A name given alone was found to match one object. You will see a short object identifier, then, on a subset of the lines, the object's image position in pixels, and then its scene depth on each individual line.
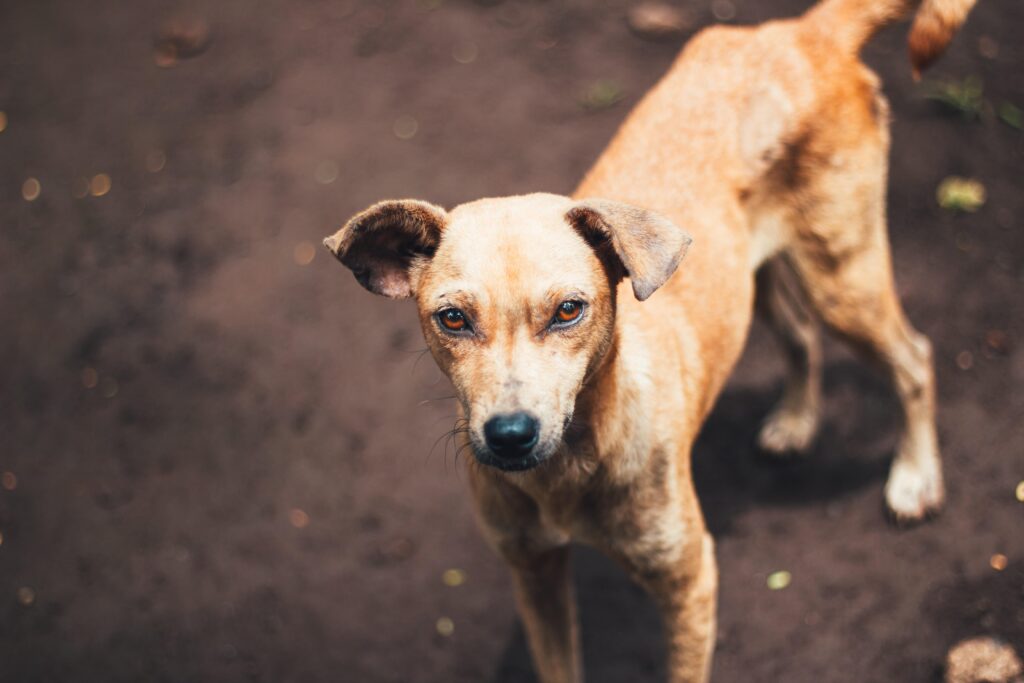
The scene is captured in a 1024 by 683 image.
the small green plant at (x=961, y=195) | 6.16
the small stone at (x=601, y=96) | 7.34
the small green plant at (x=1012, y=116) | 6.46
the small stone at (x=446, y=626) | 5.07
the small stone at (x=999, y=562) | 4.71
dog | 3.04
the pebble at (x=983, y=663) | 4.20
